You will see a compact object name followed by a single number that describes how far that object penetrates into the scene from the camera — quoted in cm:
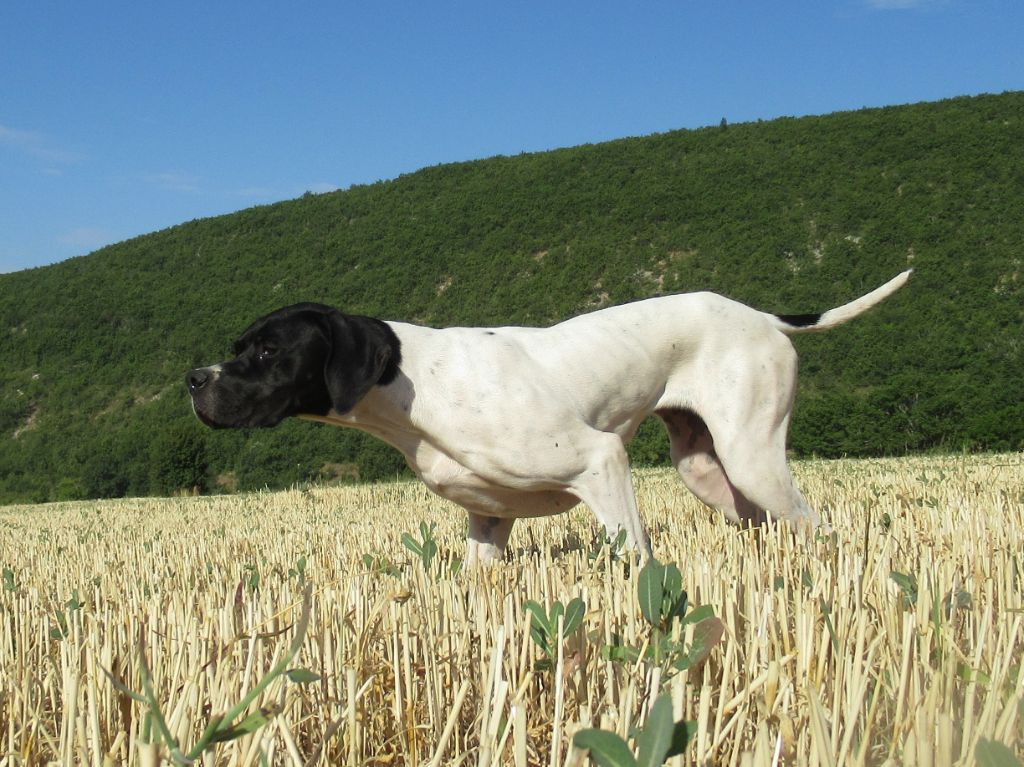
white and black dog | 205
